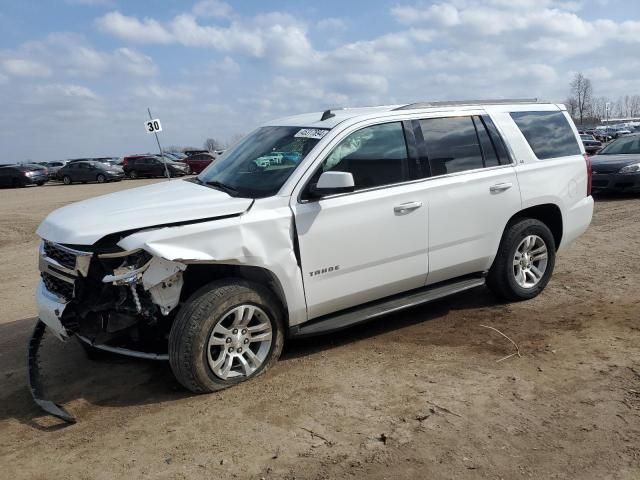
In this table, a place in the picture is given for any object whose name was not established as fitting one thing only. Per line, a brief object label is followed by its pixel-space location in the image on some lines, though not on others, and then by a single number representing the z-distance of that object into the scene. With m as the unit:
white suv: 3.80
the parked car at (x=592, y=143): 34.45
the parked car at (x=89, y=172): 35.47
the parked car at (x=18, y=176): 33.69
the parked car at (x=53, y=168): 37.54
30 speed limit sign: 15.19
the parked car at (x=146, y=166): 36.47
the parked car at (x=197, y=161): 38.09
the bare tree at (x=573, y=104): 110.69
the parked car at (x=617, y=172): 12.54
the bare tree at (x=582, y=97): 108.69
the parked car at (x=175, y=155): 44.84
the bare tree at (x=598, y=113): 122.12
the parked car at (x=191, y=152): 42.88
